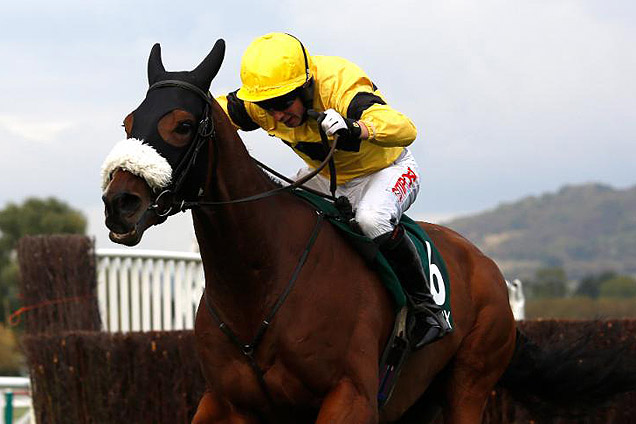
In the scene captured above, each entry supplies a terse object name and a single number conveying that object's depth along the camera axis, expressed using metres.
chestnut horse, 8.51
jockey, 9.52
